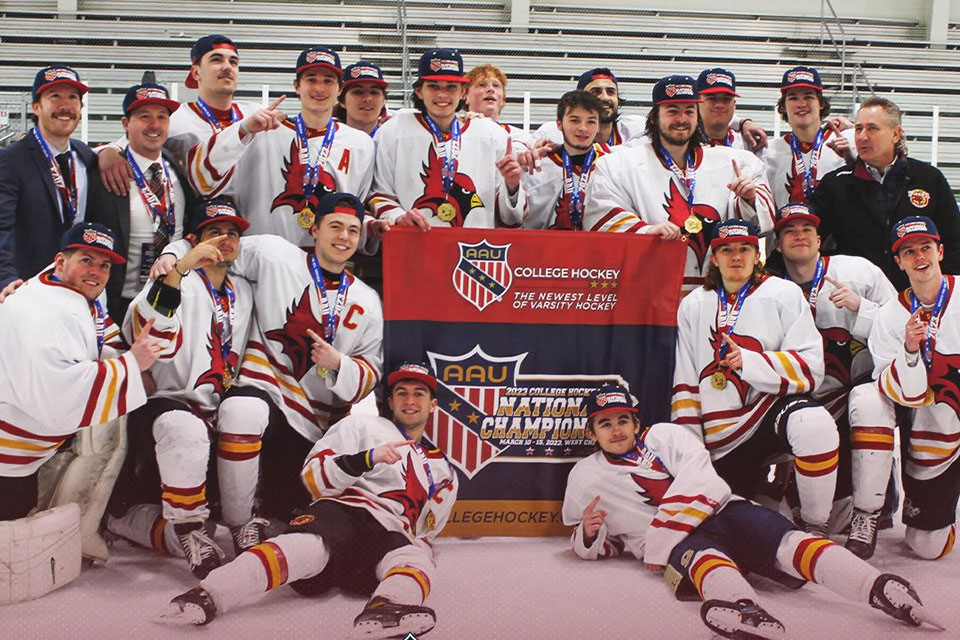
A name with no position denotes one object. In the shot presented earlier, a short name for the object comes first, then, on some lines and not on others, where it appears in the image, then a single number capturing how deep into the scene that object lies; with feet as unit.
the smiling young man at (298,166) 12.85
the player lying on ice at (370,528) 8.77
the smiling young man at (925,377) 11.24
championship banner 11.80
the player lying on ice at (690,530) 9.09
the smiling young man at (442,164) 13.16
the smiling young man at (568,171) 13.50
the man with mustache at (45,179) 11.96
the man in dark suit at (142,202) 12.11
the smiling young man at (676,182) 13.00
